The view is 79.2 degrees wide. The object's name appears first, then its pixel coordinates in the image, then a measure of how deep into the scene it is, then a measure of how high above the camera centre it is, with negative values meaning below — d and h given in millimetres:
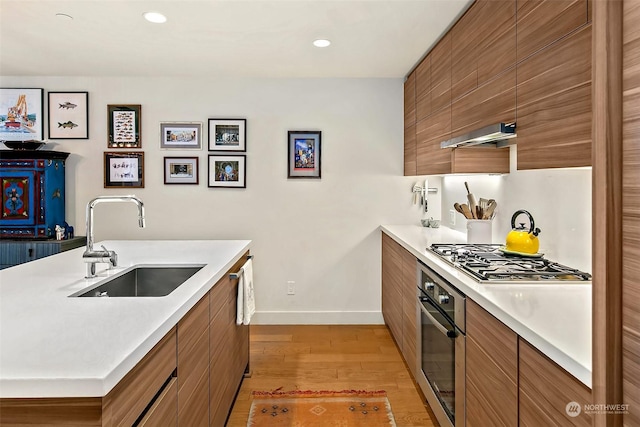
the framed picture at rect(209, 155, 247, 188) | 3961 +432
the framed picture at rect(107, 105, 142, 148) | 3941 +892
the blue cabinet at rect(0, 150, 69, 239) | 3693 +195
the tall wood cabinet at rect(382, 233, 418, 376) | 2623 -661
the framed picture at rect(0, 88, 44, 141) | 3934 +1032
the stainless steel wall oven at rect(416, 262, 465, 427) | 1716 -682
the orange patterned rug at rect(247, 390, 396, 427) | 2299 -1233
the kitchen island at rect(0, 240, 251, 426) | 831 -328
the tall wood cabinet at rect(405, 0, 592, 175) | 1362 +608
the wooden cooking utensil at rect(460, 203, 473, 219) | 2623 +12
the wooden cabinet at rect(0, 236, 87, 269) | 3594 -350
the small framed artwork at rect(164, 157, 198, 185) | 3973 +454
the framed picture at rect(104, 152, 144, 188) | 3965 +446
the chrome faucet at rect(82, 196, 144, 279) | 1716 -177
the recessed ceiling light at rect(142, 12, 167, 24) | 2514 +1298
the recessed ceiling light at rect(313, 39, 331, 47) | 2955 +1316
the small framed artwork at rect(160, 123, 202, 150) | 3951 +800
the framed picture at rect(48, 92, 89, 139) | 3941 +1003
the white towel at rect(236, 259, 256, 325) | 2385 -530
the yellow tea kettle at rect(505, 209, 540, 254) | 1989 -140
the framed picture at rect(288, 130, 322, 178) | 3963 +607
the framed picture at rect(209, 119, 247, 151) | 3945 +798
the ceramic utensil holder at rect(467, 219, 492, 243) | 2525 -116
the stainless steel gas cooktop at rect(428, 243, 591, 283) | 1624 -252
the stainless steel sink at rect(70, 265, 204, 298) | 2033 -347
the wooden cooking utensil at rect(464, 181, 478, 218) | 2617 +53
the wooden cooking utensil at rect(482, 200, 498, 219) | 2506 +18
